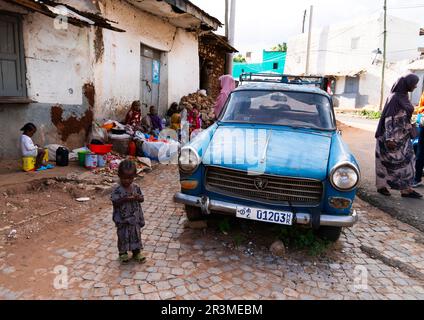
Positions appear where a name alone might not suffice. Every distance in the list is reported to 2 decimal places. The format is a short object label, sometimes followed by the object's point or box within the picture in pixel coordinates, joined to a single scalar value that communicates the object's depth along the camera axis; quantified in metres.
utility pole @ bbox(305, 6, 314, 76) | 27.40
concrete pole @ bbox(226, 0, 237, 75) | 14.13
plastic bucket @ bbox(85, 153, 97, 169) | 5.82
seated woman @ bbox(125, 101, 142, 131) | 7.57
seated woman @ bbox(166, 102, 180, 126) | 10.19
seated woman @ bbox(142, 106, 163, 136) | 8.33
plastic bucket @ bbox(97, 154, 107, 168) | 5.95
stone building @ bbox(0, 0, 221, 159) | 5.39
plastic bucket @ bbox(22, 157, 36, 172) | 5.16
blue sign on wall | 9.82
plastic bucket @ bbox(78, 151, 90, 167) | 5.89
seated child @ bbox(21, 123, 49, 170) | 5.10
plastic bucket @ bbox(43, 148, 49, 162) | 5.59
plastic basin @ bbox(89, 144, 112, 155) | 6.06
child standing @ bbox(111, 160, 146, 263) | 2.91
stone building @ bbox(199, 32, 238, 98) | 13.25
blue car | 3.15
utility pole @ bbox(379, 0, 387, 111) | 24.83
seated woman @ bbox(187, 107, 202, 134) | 9.62
